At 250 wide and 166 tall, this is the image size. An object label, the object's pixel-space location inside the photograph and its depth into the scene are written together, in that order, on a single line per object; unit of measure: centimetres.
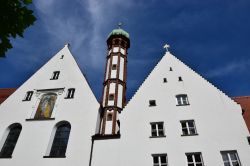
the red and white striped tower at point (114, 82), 1933
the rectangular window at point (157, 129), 1667
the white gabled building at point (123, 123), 1541
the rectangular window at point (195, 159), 1473
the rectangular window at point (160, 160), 1505
